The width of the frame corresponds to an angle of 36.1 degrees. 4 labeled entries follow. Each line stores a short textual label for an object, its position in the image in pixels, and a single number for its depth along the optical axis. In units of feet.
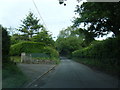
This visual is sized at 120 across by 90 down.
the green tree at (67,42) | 260.01
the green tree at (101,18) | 45.15
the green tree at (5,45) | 38.50
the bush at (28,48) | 118.11
